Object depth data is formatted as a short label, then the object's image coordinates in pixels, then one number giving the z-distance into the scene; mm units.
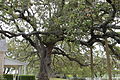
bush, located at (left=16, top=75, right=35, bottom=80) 20834
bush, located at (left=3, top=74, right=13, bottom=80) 21239
